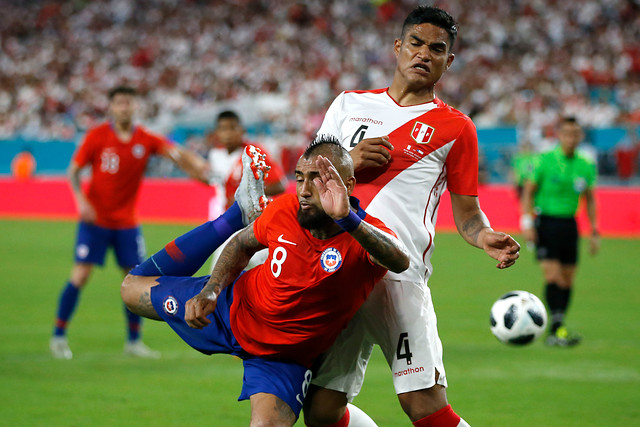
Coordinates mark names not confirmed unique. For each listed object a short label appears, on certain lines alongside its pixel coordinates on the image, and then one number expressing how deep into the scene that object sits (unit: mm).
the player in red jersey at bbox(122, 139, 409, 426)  8477
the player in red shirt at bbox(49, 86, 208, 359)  18172
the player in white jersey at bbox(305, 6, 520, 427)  9203
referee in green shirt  20344
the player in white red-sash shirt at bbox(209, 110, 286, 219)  18984
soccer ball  11617
